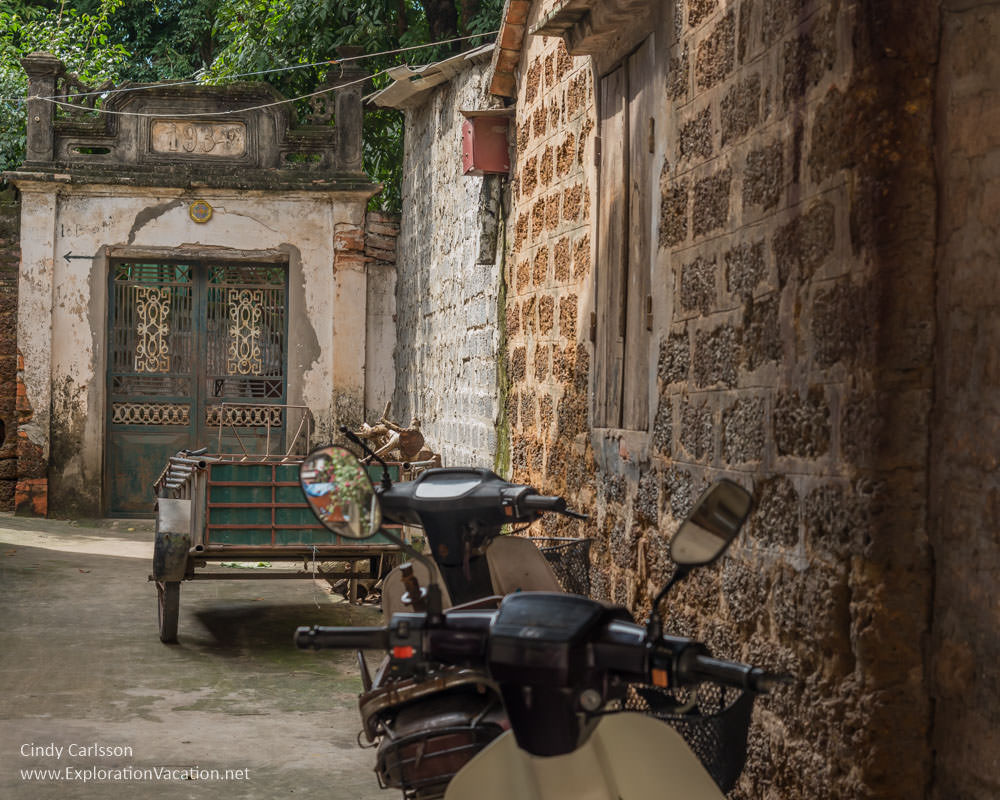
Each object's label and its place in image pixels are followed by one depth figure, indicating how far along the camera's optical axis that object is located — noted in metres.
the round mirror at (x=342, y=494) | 2.29
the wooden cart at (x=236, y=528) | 6.88
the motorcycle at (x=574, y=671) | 1.85
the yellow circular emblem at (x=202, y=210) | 12.86
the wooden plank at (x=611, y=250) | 4.89
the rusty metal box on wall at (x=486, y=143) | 6.75
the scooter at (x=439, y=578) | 2.33
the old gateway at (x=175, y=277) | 12.59
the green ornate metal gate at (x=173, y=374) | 12.79
